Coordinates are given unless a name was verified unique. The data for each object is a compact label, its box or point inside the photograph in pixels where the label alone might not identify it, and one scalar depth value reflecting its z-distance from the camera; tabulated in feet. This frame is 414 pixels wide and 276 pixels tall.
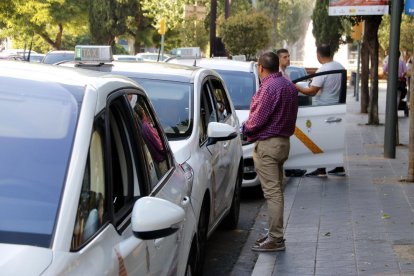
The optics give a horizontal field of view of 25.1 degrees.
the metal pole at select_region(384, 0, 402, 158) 48.24
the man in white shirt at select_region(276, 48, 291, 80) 45.39
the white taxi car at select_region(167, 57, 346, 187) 40.40
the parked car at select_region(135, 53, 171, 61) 131.19
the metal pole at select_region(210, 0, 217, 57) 107.41
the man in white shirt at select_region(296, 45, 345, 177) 40.57
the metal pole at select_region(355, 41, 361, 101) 118.11
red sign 57.67
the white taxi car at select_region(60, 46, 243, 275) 23.59
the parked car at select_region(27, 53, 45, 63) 99.51
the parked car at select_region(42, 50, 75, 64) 85.05
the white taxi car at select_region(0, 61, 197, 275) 10.93
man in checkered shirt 26.73
